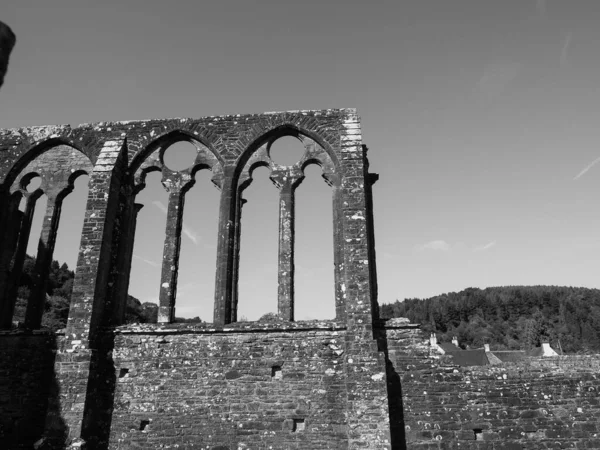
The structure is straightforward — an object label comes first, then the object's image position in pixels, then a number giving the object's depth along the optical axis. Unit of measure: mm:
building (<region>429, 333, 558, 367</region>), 37719
